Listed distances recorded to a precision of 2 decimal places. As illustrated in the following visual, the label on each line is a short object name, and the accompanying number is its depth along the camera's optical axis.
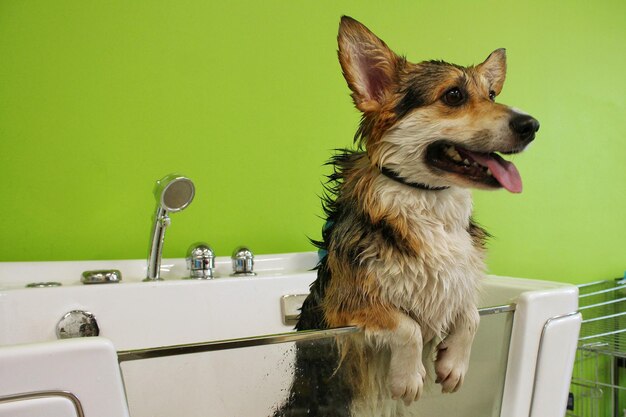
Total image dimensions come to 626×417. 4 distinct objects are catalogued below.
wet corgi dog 0.63
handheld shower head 1.13
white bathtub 0.51
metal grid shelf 1.79
